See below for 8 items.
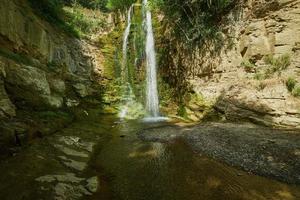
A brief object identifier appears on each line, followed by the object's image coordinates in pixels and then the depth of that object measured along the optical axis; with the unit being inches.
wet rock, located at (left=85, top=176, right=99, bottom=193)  211.7
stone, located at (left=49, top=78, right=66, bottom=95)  468.7
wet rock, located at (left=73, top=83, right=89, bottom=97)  554.9
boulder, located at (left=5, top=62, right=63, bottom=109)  351.6
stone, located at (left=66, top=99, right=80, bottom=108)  486.4
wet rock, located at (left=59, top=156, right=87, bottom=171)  254.1
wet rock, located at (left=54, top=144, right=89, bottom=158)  288.8
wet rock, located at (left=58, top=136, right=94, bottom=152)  318.7
